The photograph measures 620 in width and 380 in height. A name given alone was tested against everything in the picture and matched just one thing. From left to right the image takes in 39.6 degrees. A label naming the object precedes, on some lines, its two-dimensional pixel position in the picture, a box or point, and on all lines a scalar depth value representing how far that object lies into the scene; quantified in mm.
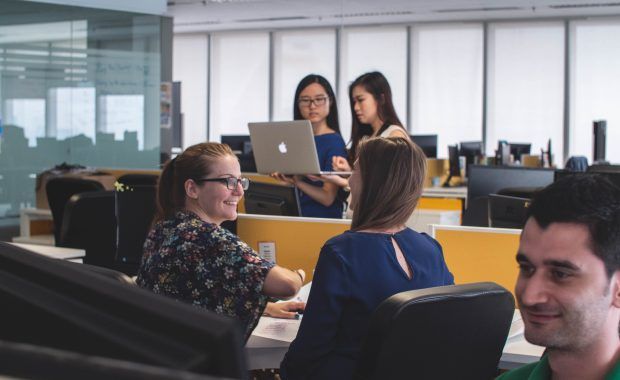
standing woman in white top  3979
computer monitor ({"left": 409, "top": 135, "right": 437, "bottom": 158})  9891
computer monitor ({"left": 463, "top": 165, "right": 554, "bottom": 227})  4371
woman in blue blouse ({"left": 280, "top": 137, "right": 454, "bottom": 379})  2070
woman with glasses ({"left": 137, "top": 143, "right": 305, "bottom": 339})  2258
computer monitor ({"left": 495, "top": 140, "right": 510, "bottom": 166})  9622
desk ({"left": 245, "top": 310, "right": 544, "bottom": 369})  2254
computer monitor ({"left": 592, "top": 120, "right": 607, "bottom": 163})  8625
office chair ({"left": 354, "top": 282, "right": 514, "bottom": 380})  1710
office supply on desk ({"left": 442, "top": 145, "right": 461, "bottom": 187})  9156
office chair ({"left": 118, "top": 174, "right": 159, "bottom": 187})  5090
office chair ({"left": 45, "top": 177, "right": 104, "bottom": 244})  5367
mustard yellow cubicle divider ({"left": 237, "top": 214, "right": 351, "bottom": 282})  3018
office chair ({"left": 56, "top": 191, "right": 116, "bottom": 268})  4578
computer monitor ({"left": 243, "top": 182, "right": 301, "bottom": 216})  3408
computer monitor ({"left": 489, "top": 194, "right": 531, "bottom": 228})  2998
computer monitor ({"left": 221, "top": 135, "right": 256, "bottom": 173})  9602
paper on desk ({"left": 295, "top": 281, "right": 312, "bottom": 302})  2764
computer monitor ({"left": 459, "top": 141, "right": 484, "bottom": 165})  9695
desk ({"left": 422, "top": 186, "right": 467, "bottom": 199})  7540
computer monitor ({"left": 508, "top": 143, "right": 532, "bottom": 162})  10367
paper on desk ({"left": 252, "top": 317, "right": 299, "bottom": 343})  2360
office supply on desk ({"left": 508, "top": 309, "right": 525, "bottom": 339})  2422
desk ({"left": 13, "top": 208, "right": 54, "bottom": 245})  5969
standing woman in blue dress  3916
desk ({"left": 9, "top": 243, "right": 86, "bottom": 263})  3466
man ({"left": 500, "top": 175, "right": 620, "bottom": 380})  1183
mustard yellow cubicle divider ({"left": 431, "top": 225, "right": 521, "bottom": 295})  2814
